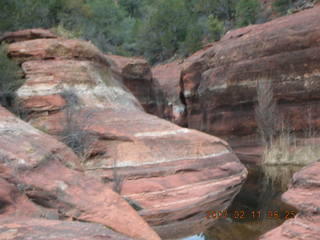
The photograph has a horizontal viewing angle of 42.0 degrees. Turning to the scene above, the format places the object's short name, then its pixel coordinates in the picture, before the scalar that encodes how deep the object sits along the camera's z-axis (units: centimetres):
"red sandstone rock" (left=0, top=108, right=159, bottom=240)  425
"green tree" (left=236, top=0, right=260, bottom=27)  2620
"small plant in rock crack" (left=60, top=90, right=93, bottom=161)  802
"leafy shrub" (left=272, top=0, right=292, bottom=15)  2648
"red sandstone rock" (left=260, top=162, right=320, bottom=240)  436
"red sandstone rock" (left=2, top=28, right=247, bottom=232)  705
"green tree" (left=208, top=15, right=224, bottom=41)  2741
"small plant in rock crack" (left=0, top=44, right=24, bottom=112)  909
